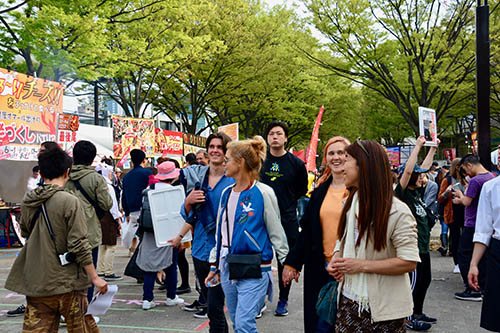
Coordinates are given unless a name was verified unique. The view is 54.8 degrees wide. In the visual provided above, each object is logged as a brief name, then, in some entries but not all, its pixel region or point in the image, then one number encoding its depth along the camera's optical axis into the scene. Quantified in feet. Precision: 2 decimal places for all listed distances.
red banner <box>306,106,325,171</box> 38.39
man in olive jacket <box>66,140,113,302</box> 15.43
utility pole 25.62
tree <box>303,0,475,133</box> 51.42
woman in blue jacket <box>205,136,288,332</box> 11.20
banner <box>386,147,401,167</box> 93.87
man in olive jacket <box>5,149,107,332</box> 10.80
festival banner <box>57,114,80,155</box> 38.73
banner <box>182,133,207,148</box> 64.64
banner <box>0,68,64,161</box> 34.80
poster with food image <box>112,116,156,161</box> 49.57
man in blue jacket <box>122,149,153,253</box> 22.82
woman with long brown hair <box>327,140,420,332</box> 7.76
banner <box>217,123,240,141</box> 41.24
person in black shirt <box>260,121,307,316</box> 17.48
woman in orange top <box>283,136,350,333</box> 11.08
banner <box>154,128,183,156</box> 57.47
